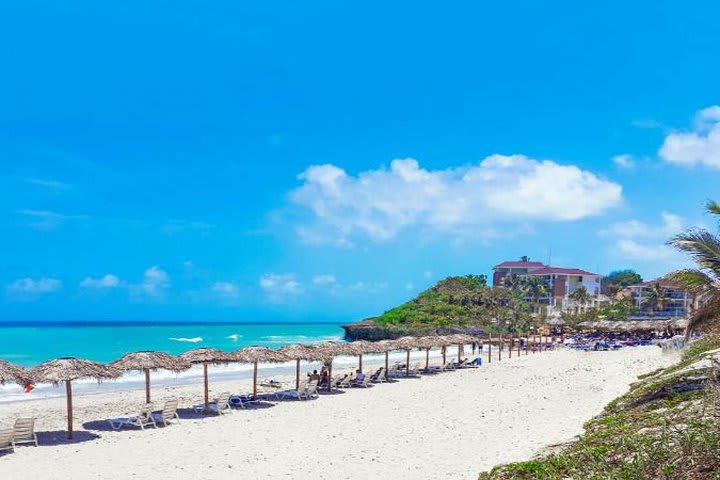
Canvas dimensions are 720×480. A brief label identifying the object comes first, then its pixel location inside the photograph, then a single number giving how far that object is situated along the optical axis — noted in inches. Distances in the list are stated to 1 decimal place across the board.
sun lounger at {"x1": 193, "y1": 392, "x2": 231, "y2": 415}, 650.2
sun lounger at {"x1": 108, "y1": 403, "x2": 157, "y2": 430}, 570.3
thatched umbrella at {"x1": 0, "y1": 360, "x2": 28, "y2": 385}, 506.8
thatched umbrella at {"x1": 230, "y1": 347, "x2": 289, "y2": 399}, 723.4
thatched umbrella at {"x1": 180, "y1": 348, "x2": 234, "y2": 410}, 673.6
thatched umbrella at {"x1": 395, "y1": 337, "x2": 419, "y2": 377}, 1035.8
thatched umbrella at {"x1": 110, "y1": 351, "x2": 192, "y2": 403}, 607.9
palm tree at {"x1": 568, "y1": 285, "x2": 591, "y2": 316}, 3358.8
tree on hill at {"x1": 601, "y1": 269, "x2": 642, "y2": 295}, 4719.5
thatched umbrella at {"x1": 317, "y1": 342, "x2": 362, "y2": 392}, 833.5
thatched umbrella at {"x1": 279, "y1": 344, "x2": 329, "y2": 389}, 788.6
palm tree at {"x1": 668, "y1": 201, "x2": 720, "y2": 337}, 431.2
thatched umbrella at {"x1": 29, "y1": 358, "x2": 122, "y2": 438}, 524.1
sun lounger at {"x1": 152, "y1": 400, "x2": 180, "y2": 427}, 581.9
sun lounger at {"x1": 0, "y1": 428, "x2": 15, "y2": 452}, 468.4
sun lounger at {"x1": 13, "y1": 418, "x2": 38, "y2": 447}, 491.8
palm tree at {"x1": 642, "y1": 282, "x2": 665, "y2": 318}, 3142.2
